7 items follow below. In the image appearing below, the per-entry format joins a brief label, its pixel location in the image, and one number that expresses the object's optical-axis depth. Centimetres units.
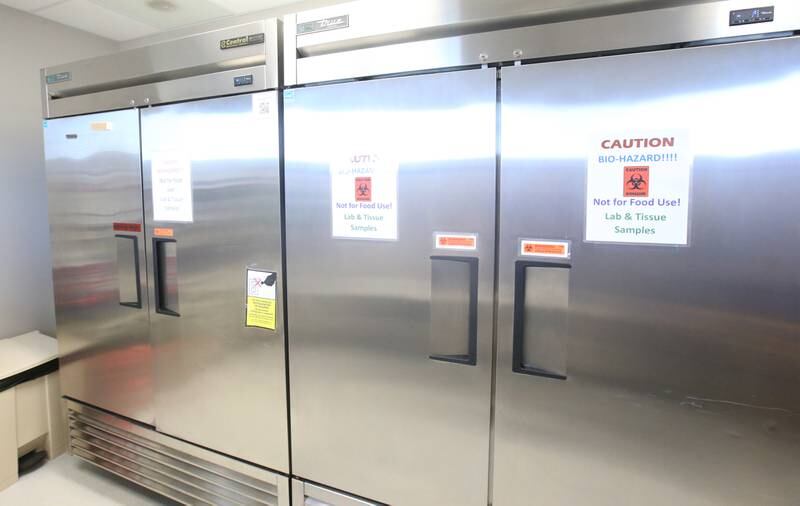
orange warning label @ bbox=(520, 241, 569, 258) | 119
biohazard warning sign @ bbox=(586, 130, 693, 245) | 108
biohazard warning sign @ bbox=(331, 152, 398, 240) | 139
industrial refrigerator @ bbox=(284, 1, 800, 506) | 104
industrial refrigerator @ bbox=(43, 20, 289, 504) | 162
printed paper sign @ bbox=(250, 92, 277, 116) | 155
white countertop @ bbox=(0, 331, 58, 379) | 216
